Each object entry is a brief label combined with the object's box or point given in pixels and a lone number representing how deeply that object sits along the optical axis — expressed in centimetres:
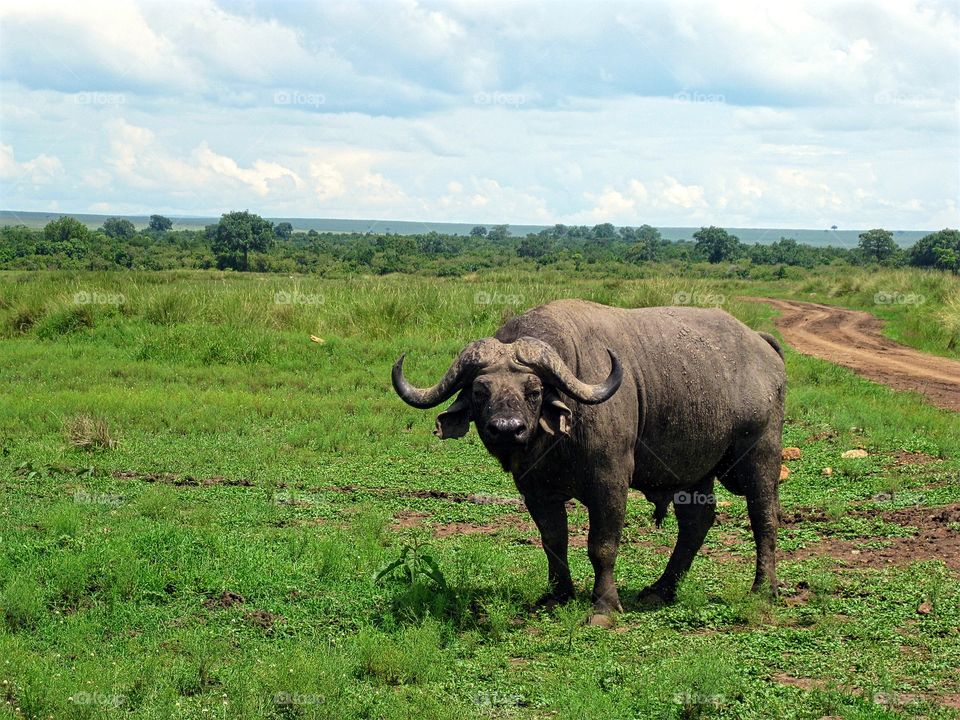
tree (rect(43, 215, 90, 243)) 6794
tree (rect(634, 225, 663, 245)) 11091
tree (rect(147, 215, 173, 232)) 14612
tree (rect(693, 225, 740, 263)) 8112
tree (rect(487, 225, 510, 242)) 13375
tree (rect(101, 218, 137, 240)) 10995
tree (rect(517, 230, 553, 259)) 8419
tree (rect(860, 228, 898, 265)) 7394
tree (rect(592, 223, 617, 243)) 16111
